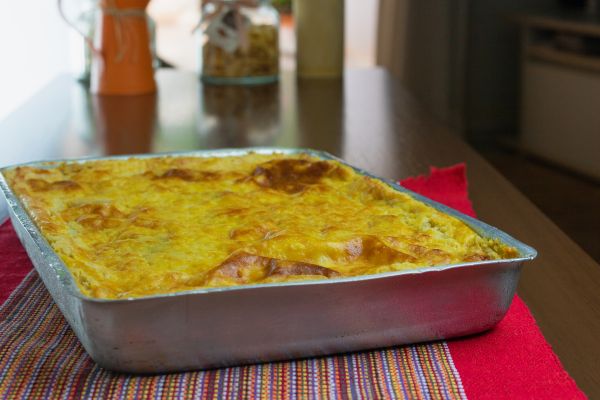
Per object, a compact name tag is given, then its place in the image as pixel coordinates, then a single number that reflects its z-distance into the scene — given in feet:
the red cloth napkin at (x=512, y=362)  2.05
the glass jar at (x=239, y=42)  6.48
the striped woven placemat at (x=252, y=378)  2.01
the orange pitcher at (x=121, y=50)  5.83
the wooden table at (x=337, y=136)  2.68
